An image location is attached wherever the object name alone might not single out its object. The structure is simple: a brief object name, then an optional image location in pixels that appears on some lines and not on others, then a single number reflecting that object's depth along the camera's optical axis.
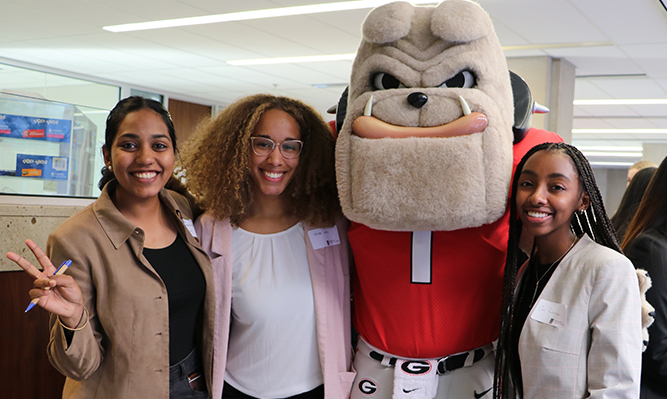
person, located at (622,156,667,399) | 1.78
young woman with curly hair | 1.80
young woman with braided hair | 1.34
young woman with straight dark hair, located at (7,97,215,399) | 1.55
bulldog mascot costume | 1.53
